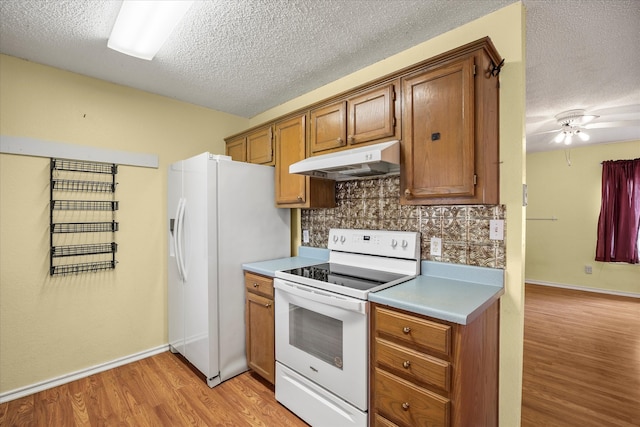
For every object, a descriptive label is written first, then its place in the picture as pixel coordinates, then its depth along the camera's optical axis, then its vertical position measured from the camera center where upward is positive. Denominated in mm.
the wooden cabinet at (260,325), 2207 -896
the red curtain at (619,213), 4512 -55
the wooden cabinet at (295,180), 2395 +255
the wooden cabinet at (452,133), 1528 +419
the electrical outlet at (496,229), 1684 -111
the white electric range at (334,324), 1602 -690
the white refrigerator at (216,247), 2291 -309
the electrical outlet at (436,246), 1925 -237
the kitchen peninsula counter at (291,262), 2258 -442
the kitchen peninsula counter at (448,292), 1311 -436
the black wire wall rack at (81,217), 2314 -50
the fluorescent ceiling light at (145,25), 1632 +1123
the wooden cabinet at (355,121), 1860 +615
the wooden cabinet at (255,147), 2711 +632
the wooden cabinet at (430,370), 1278 -752
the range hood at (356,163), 1694 +292
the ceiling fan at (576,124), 3416 +1044
